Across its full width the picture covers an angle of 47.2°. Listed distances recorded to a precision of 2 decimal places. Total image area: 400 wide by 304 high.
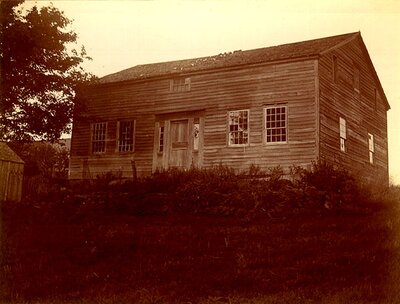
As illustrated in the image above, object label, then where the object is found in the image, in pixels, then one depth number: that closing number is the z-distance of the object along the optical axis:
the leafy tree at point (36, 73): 20.20
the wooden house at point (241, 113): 19.80
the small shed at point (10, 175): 19.39
